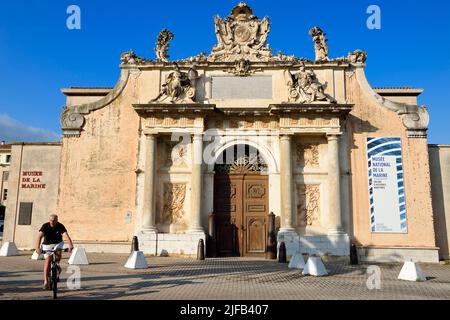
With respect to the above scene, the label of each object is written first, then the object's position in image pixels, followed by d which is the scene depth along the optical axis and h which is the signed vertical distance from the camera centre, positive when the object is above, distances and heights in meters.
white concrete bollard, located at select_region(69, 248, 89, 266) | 13.27 -1.31
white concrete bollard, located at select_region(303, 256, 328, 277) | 11.38 -1.40
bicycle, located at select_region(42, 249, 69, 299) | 7.52 -1.04
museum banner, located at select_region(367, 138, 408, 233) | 17.25 +1.43
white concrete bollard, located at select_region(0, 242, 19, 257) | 16.41 -1.29
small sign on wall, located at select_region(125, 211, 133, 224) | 17.83 +0.07
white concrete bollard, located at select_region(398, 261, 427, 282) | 11.08 -1.51
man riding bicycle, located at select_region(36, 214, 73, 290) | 8.36 -0.44
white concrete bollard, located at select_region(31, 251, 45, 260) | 14.98 -1.43
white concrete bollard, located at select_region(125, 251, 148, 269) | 12.22 -1.31
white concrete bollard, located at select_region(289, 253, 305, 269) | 13.06 -1.41
